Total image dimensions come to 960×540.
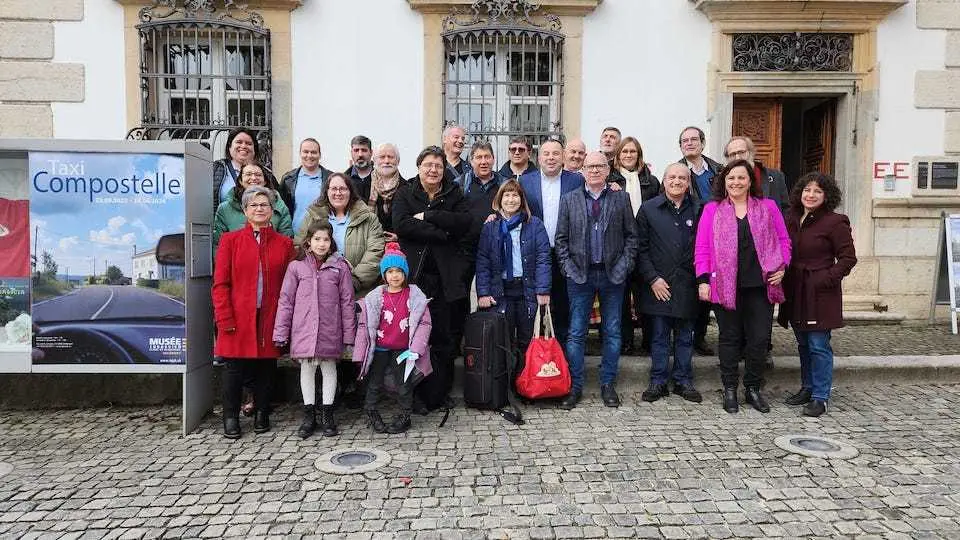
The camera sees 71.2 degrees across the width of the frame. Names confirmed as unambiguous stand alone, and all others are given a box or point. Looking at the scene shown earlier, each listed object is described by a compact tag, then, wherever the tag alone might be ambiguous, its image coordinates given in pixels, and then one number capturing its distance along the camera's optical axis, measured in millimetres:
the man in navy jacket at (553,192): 5207
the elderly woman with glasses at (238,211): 4824
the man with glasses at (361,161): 5516
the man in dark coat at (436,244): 4805
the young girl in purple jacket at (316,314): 4410
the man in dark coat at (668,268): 5008
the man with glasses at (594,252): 4945
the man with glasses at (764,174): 5219
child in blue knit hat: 4582
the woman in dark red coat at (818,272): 4852
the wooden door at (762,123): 8445
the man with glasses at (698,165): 5539
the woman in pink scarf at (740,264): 4805
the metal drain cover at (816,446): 4074
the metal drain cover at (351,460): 3871
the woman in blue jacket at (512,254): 4930
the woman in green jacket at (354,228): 4777
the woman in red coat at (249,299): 4383
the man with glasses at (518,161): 5335
